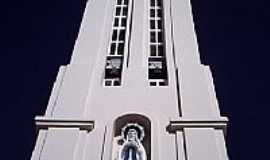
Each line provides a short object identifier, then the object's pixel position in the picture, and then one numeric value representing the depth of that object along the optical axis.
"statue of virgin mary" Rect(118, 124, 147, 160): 15.61
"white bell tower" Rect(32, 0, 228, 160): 15.62
